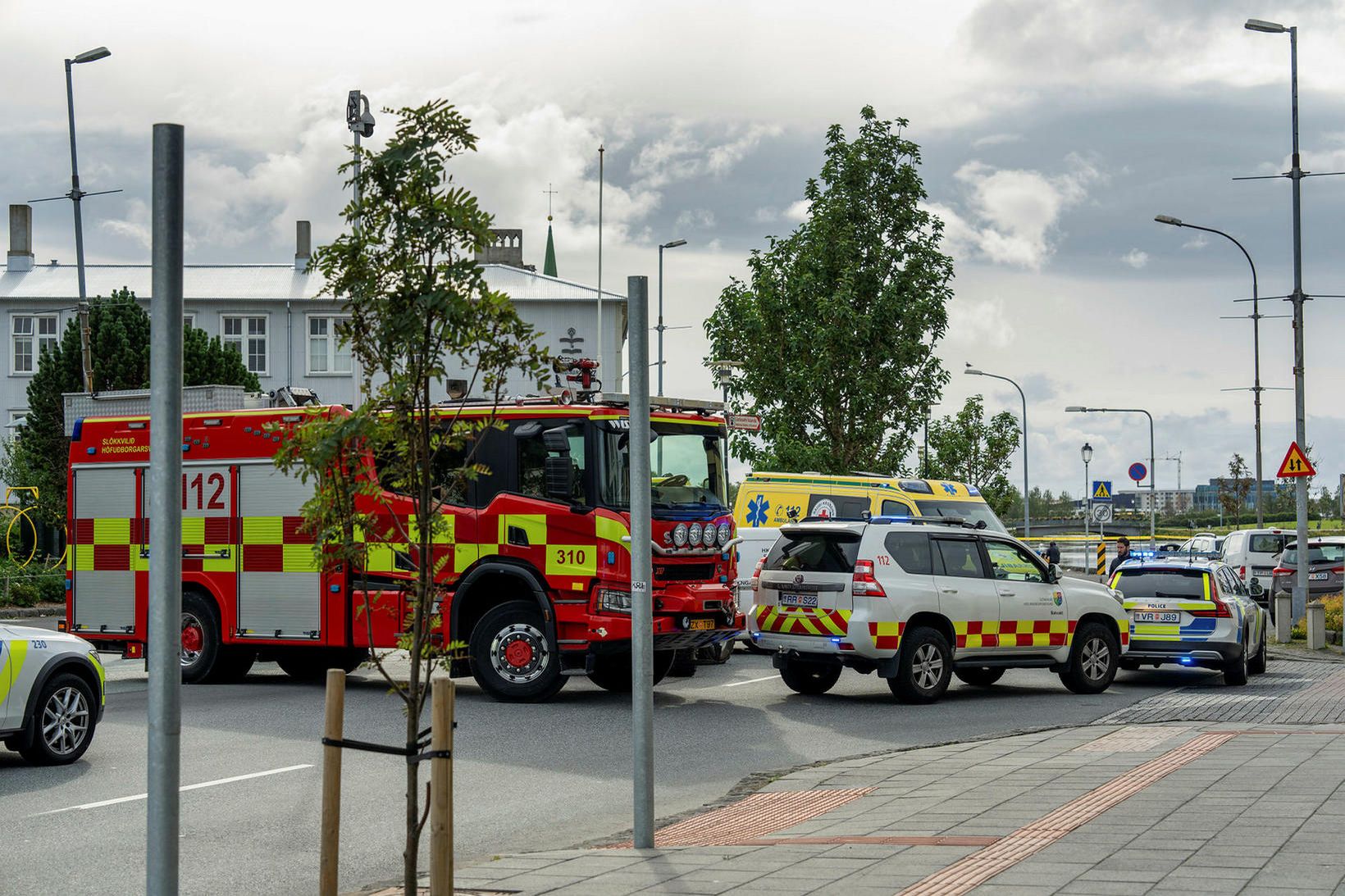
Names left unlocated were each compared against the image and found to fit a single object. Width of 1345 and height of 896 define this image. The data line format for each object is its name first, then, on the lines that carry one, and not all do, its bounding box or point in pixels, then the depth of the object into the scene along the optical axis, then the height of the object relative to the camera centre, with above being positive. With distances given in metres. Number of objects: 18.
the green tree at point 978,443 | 59.03 +2.21
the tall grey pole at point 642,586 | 7.66 -0.43
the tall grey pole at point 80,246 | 31.39 +5.53
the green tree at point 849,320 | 30.41 +3.65
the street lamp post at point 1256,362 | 33.69 +3.78
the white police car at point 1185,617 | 17.34 -1.36
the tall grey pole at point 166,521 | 4.65 -0.05
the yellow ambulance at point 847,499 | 22.83 +0.02
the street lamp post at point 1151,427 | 47.81 +2.46
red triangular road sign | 23.34 +0.49
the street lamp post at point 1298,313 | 24.06 +3.02
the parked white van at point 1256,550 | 37.38 -1.32
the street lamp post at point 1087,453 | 60.10 +1.83
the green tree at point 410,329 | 5.70 +0.66
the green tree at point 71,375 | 36.62 +3.19
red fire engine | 14.94 -0.56
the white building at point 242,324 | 57.50 +6.91
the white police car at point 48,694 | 10.81 -1.37
